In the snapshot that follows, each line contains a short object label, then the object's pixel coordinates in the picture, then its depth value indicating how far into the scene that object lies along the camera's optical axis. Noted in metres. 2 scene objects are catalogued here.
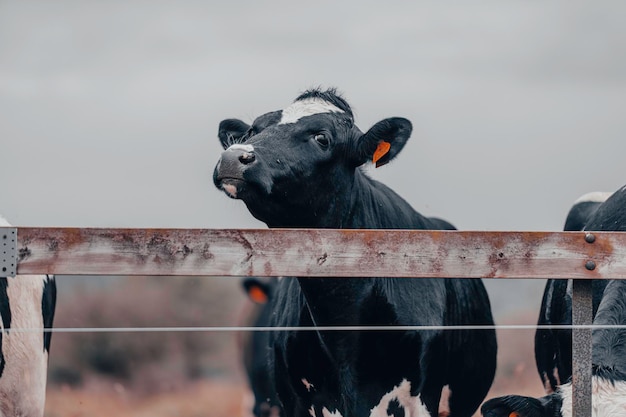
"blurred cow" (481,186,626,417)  6.63
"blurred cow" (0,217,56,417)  10.66
